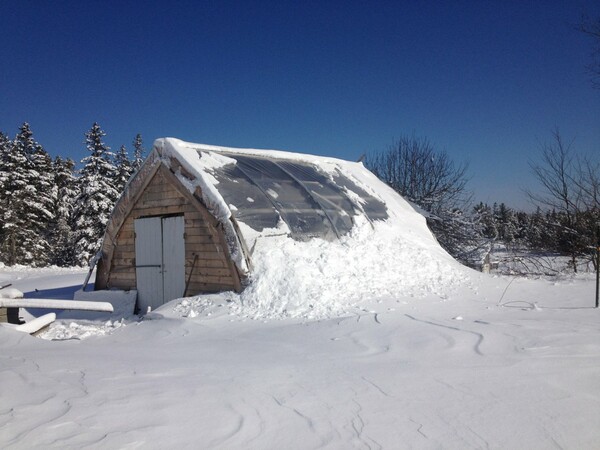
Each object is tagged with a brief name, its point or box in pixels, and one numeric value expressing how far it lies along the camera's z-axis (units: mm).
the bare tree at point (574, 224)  13422
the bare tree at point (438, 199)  16266
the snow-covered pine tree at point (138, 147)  43031
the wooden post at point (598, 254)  6605
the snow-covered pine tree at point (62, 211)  35969
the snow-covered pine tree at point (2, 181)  30077
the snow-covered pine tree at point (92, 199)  30000
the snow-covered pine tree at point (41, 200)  32500
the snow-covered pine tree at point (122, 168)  35812
